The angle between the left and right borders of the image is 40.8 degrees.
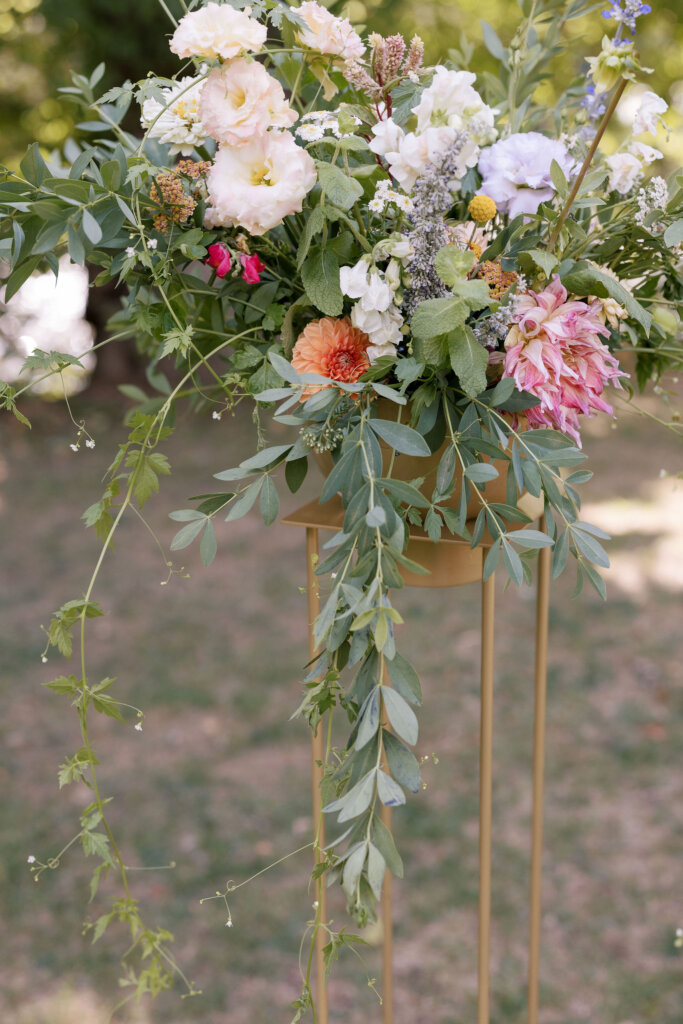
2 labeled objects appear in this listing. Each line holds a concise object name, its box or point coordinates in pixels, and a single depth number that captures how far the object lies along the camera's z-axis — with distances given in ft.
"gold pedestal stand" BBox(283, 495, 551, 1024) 3.26
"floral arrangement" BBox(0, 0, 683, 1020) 2.42
